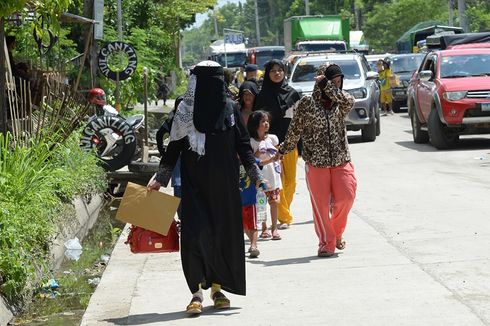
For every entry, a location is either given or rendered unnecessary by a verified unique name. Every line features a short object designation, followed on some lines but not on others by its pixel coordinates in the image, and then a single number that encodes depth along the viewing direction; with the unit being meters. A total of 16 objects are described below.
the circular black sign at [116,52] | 23.56
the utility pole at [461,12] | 52.94
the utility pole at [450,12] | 61.31
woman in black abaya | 8.46
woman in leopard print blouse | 10.62
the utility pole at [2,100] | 12.67
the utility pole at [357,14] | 88.88
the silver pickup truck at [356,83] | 25.39
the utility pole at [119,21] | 29.75
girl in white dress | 11.54
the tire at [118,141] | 17.52
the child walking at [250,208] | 10.96
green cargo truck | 48.12
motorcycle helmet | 19.50
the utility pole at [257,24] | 124.68
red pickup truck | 21.59
